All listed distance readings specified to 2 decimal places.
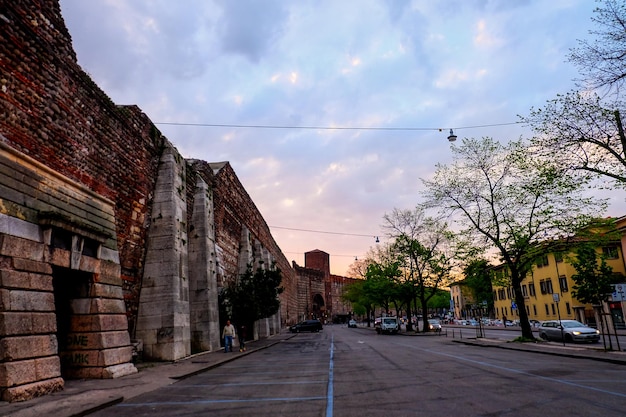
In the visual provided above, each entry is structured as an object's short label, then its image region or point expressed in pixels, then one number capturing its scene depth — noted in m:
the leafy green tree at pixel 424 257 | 42.31
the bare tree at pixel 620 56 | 12.57
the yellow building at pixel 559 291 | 45.34
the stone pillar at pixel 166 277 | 15.97
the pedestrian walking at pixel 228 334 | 20.25
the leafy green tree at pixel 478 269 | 29.06
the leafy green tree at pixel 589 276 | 26.18
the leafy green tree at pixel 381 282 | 45.28
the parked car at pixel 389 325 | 45.34
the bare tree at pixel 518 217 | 23.69
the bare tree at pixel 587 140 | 15.07
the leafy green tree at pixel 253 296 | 24.22
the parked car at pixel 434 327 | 45.38
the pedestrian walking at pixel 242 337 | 21.73
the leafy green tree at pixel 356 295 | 73.01
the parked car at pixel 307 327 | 52.75
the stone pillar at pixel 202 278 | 20.84
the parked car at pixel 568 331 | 23.94
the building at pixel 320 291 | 91.25
